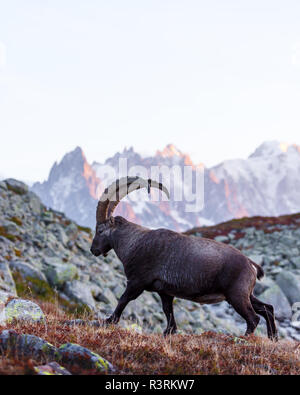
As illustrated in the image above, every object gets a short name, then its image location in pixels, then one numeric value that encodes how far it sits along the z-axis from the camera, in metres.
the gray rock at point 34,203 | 29.69
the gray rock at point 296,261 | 29.31
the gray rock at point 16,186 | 30.78
